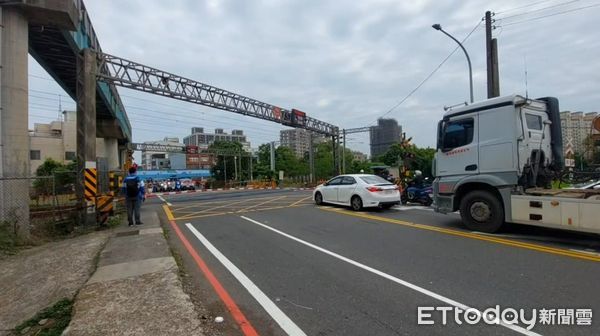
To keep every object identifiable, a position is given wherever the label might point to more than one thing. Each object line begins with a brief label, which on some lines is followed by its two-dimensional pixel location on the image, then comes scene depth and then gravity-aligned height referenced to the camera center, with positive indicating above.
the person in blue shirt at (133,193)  12.34 -0.56
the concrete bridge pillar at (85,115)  14.81 +2.48
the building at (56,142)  60.41 +5.86
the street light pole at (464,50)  17.70 +5.54
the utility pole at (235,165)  85.50 +2.10
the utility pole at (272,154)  60.97 +3.09
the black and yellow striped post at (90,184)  13.63 -0.24
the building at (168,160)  119.88 +5.22
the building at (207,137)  138.25 +14.13
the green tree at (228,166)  88.94 +2.20
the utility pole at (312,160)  47.94 +1.59
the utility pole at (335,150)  45.98 +2.75
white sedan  14.09 -0.76
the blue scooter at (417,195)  15.87 -1.04
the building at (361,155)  155.34 +7.29
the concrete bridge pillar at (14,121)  10.93 +1.71
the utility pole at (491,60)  16.38 +4.75
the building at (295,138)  117.19 +11.11
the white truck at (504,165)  8.13 +0.11
